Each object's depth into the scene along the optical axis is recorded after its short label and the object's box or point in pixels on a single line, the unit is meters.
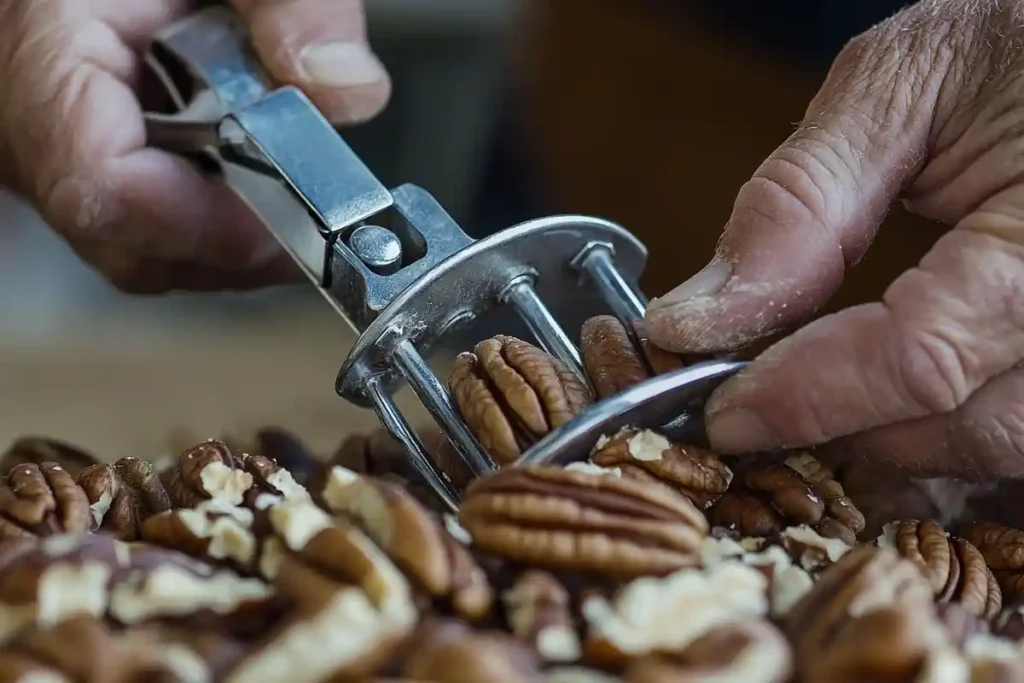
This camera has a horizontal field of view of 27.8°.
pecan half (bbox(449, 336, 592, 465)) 0.33
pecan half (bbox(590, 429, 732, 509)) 0.32
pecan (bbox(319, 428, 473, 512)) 0.34
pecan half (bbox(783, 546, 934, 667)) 0.28
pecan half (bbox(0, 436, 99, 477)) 0.37
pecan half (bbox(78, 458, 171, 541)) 0.32
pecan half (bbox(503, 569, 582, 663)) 0.29
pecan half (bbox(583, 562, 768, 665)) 0.28
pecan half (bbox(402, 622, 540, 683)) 0.27
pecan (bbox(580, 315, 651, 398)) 0.33
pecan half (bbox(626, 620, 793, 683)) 0.27
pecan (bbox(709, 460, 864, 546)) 0.33
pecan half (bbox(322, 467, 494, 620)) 0.29
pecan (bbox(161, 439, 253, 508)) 0.33
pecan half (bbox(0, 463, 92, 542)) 0.31
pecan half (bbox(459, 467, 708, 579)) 0.29
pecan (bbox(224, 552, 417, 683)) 0.28
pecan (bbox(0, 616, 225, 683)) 0.28
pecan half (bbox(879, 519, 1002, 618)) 0.32
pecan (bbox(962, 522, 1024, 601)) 0.33
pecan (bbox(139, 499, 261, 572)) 0.30
